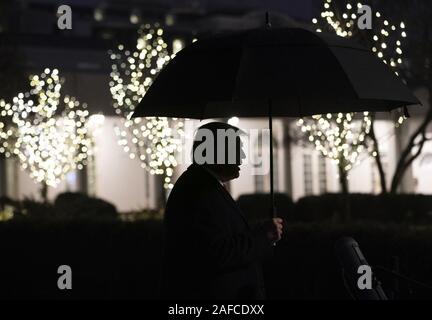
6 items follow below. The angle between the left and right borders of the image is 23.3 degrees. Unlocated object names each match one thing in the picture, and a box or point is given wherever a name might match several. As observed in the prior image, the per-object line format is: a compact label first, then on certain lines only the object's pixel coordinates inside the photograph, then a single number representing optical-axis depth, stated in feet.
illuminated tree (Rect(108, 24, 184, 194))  67.77
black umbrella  19.47
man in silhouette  17.54
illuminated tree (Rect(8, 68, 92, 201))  74.74
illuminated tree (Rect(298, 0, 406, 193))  57.72
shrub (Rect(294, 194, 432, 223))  75.10
